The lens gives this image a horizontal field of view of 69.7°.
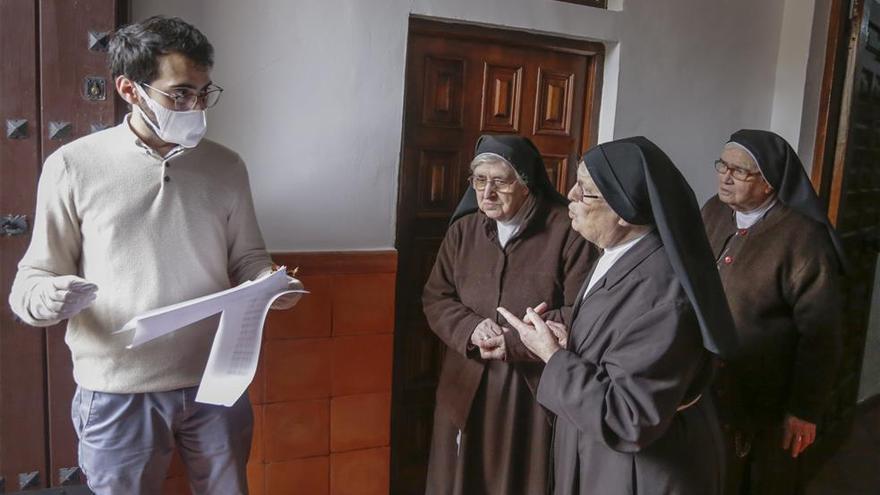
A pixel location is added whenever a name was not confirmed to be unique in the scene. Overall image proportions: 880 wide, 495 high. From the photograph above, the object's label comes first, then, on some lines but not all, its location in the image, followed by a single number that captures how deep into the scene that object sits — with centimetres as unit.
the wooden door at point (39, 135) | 177
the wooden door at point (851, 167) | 303
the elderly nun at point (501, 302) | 218
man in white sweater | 157
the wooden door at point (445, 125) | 262
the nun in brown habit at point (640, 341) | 142
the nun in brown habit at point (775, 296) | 217
